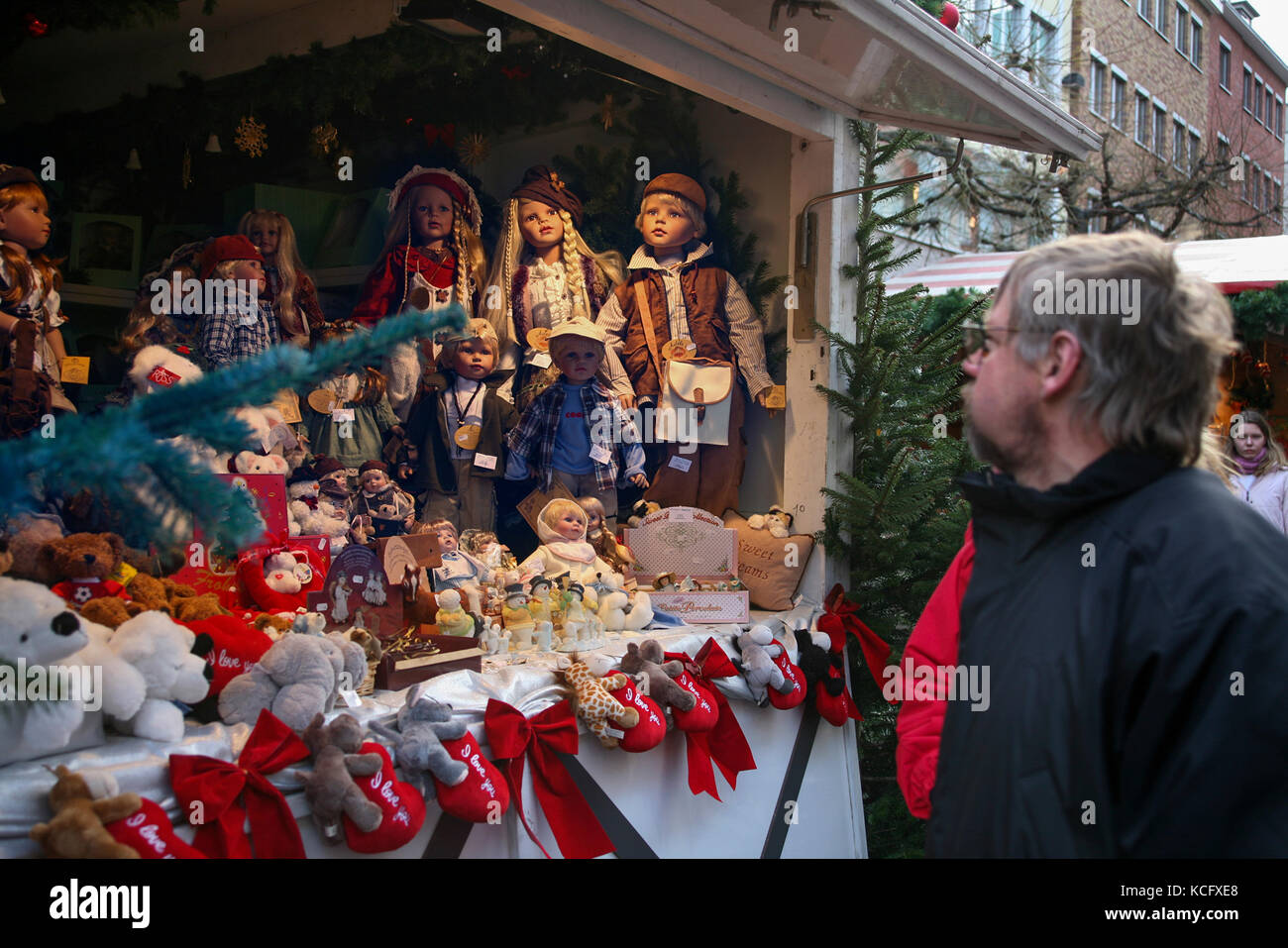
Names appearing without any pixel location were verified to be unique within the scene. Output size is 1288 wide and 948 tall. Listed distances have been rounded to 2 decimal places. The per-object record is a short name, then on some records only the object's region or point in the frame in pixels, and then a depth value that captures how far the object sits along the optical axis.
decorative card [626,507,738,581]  4.52
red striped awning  7.06
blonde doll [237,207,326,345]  4.21
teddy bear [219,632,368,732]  2.51
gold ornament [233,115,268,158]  4.58
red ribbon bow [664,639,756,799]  3.48
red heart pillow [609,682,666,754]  3.17
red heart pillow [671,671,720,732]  3.43
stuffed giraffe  3.13
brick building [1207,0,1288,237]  20.39
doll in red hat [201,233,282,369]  3.91
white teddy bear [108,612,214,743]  2.29
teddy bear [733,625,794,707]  3.88
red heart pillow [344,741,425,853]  2.36
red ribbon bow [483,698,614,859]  2.90
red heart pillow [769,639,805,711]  3.97
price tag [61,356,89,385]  3.58
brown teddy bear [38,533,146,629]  2.51
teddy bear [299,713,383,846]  2.31
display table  2.17
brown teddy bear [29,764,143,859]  1.88
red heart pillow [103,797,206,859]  1.95
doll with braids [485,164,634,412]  4.79
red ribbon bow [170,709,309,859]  2.19
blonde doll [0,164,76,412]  3.41
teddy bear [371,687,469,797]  2.56
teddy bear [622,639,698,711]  3.40
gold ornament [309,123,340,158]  4.66
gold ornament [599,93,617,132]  5.05
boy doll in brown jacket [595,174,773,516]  4.98
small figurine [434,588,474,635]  3.40
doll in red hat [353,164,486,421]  4.51
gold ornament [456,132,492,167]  5.04
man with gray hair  1.28
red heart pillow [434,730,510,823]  2.60
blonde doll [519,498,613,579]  4.16
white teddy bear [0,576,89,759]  2.02
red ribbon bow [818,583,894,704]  4.41
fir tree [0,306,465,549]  1.56
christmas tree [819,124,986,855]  4.54
